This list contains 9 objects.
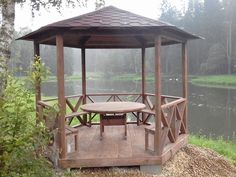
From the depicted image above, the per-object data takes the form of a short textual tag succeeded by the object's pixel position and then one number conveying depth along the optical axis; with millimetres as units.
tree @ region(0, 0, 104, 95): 4101
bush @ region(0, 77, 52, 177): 1850
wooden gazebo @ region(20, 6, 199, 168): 3507
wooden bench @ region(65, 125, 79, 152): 3616
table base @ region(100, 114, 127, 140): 4484
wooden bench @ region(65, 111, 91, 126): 4766
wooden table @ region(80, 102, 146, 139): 4227
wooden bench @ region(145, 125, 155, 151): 3702
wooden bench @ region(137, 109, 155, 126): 4651
